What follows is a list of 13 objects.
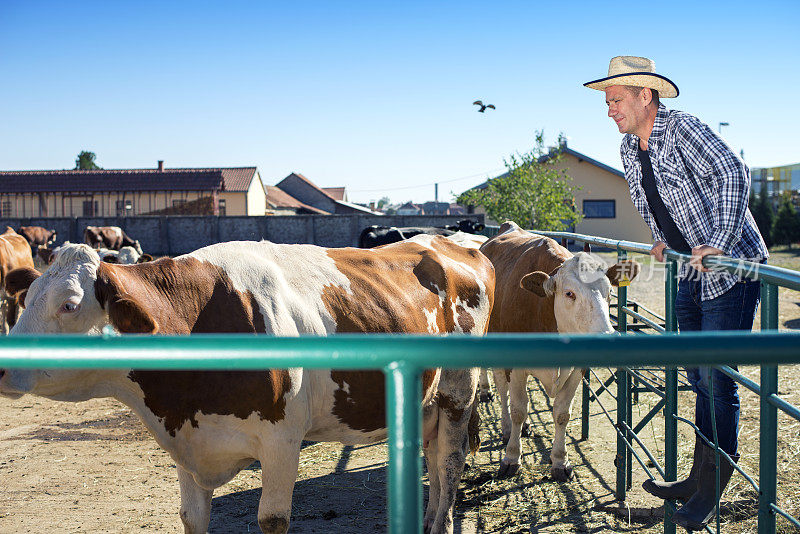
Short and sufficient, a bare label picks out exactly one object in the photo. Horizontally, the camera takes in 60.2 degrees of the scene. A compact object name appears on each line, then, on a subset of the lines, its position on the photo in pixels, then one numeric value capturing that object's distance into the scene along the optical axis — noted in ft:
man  9.50
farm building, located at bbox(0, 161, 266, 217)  145.69
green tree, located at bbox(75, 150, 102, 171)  261.03
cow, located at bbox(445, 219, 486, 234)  41.45
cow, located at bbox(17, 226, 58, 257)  73.72
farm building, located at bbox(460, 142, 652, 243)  120.57
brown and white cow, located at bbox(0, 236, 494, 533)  9.14
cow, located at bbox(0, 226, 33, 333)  32.48
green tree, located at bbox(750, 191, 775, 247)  112.98
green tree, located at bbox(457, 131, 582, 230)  84.43
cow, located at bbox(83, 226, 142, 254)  68.59
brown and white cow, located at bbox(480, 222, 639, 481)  15.08
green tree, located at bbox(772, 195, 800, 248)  108.78
